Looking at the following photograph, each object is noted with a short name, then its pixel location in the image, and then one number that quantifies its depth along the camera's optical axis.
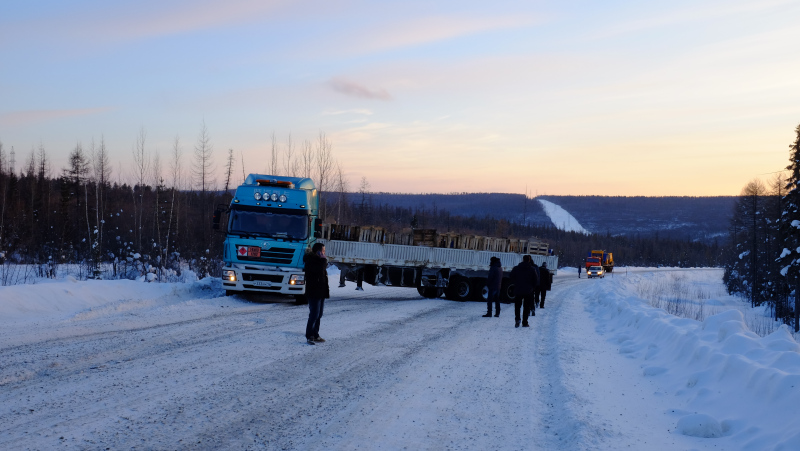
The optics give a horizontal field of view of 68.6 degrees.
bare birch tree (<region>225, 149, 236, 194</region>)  68.69
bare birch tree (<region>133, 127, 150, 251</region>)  43.81
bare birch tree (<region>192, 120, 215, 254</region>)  52.66
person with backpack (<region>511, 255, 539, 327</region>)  15.86
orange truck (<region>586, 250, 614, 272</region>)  69.94
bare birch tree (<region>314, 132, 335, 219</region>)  46.88
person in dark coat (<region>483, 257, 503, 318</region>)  18.70
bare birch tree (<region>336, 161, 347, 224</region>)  50.50
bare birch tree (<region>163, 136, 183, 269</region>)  34.89
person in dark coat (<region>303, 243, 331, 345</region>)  11.16
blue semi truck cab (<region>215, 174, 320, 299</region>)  18.33
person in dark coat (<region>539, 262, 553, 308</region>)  23.38
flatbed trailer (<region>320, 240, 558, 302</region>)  22.83
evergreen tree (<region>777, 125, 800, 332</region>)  37.56
